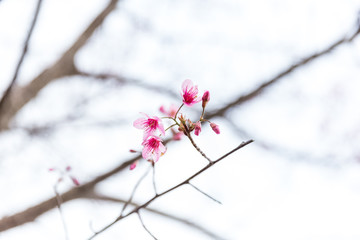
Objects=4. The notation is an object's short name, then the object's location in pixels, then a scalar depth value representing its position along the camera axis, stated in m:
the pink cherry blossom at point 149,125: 1.24
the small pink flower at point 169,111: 1.34
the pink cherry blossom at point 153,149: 1.24
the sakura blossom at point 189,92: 1.26
